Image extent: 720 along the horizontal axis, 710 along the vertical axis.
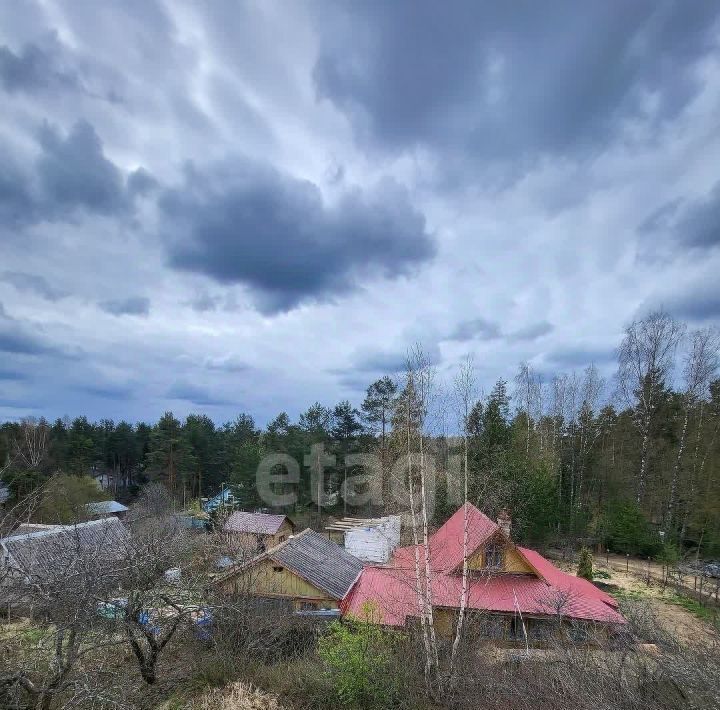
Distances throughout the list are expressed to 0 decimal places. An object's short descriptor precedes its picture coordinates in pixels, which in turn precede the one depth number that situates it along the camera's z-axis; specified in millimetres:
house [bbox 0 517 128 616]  6539
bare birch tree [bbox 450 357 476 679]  9745
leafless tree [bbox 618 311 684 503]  28120
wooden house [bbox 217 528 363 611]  16734
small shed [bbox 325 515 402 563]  26828
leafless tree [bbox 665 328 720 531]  25641
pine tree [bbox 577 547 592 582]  21234
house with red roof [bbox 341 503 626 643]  14195
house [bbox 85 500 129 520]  30203
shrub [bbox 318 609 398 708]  8867
